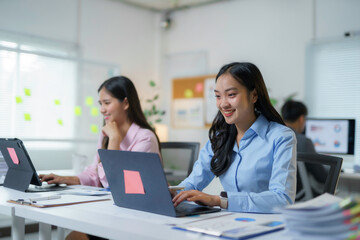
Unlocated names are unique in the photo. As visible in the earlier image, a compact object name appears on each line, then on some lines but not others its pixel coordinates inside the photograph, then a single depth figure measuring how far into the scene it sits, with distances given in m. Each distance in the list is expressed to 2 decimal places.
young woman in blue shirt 1.55
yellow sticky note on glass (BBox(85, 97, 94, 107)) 4.96
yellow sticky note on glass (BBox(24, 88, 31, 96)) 4.33
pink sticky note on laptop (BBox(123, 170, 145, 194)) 1.33
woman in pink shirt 2.28
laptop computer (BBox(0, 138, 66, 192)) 1.88
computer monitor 3.79
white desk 1.06
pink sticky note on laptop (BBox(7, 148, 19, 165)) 1.95
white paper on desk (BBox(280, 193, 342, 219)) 0.88
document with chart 1.03
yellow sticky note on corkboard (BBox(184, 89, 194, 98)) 5.59
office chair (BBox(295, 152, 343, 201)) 1.68
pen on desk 1.54
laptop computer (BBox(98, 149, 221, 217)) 1.26
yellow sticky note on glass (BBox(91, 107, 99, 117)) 5.00
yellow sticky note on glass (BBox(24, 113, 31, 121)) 4.30
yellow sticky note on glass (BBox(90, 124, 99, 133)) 5.00
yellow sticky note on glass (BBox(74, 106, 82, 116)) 4.85
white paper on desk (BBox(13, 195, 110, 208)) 1.46
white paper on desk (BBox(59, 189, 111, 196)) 1.77
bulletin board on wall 5.38
